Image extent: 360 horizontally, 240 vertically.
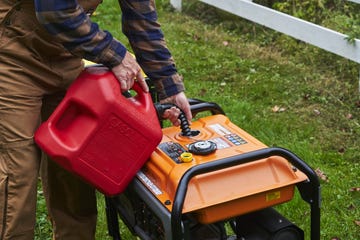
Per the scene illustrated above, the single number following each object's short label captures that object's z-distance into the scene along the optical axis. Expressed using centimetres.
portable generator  246
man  250
